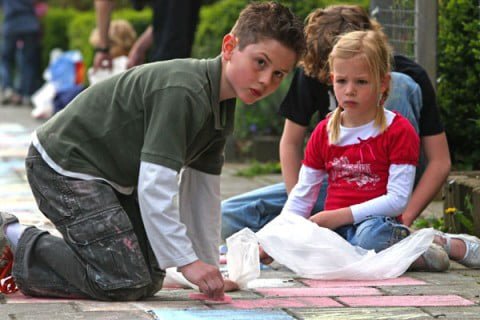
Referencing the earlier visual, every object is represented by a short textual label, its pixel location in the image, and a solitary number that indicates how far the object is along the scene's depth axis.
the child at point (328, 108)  8.21
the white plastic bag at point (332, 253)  7.29
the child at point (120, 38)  16.44
